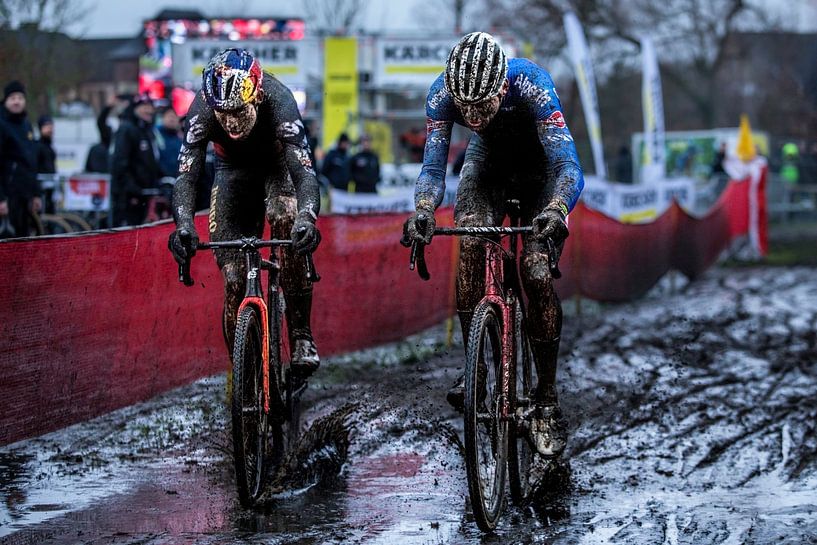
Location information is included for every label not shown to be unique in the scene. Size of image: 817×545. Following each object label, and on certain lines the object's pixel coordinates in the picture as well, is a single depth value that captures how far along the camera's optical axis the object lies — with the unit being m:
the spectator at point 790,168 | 38.94
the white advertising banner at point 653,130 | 22.75
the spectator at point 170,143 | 15.06
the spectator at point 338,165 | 20.33
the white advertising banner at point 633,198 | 19.98
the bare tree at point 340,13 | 54.19
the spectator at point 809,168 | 37.69
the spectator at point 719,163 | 30.64
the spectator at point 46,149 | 15.66
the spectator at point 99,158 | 17.81
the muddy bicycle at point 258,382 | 5.60
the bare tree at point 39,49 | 21.22
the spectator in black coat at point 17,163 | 13.57
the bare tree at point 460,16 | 45.85
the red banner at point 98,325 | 6.66
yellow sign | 26.31
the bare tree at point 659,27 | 49.34
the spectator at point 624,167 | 31.23
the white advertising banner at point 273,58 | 26.34
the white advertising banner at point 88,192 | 16.91
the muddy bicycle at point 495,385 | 5.35
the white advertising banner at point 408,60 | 26.09
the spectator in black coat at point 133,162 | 14.20
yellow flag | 28.92
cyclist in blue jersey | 5.73
